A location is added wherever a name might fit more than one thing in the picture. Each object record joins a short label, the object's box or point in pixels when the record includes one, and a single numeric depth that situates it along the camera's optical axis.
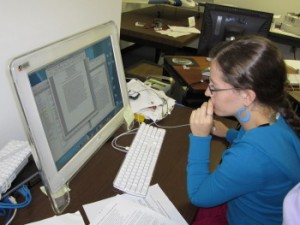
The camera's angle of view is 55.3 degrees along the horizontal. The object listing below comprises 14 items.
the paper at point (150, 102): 1.28
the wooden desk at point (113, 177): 0.81
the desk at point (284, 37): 3.02
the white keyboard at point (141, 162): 0.88
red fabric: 1.05
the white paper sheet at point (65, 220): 0.75
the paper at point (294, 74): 1.89
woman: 0.83
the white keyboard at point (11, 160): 0.78
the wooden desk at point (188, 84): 1.72
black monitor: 2.10
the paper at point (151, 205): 0.80
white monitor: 0.64
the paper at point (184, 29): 2.85
